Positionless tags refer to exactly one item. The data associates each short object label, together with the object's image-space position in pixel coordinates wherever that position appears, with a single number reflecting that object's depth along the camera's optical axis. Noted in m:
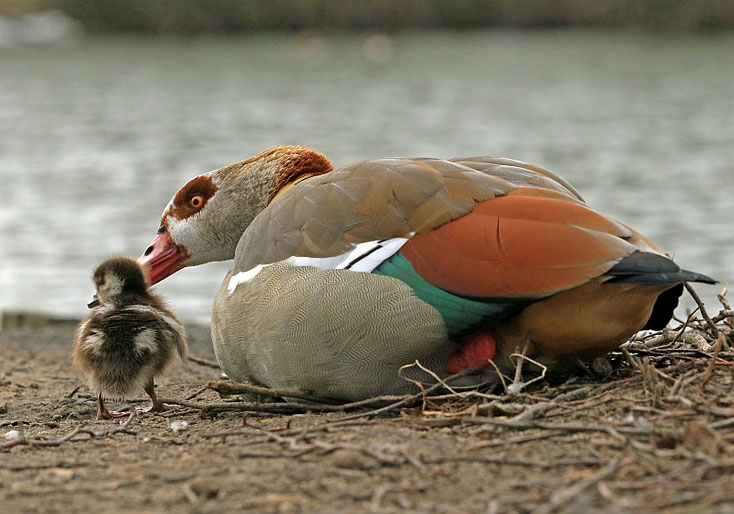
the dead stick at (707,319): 9.53
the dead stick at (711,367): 8.00
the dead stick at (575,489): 6.04
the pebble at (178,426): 8.73
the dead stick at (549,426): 7.13
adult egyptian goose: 7.93
